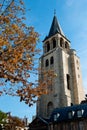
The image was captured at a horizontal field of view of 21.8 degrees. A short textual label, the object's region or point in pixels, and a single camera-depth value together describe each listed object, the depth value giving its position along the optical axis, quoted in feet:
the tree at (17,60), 39.68
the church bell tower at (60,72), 168.06
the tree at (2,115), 138.51
